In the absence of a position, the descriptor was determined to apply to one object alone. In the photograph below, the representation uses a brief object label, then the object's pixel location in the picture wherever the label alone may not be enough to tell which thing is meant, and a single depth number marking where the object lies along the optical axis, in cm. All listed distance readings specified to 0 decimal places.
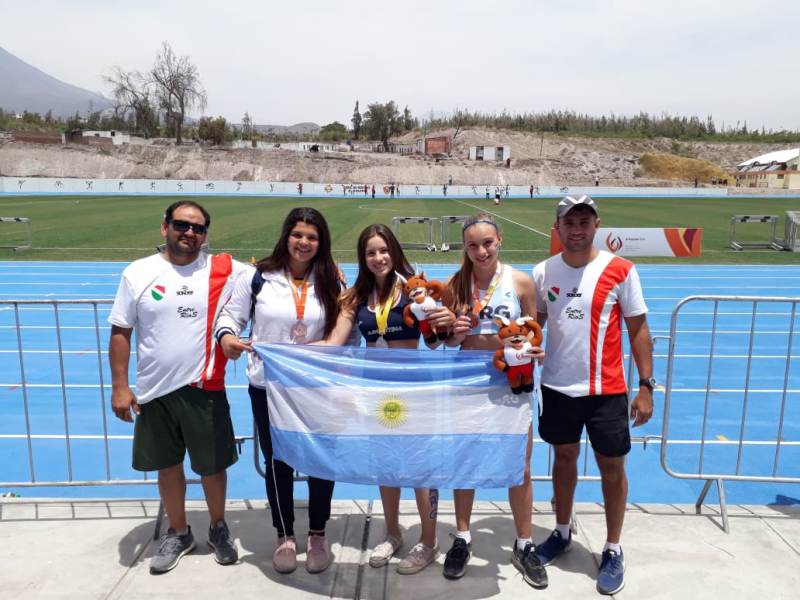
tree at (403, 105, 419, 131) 11701
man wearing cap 323
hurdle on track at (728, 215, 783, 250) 1977
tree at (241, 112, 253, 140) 11474
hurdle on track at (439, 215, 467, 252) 1864
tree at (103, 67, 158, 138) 8975
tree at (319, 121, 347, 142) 11469
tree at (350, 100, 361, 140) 11682
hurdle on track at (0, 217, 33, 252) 1858
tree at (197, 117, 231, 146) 8562
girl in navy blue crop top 332
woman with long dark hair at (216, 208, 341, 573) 339
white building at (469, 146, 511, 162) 8900
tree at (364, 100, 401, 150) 10994
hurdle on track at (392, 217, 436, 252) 1875
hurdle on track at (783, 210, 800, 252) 1930
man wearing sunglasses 336
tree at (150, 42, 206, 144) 9081
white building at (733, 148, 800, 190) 7069
